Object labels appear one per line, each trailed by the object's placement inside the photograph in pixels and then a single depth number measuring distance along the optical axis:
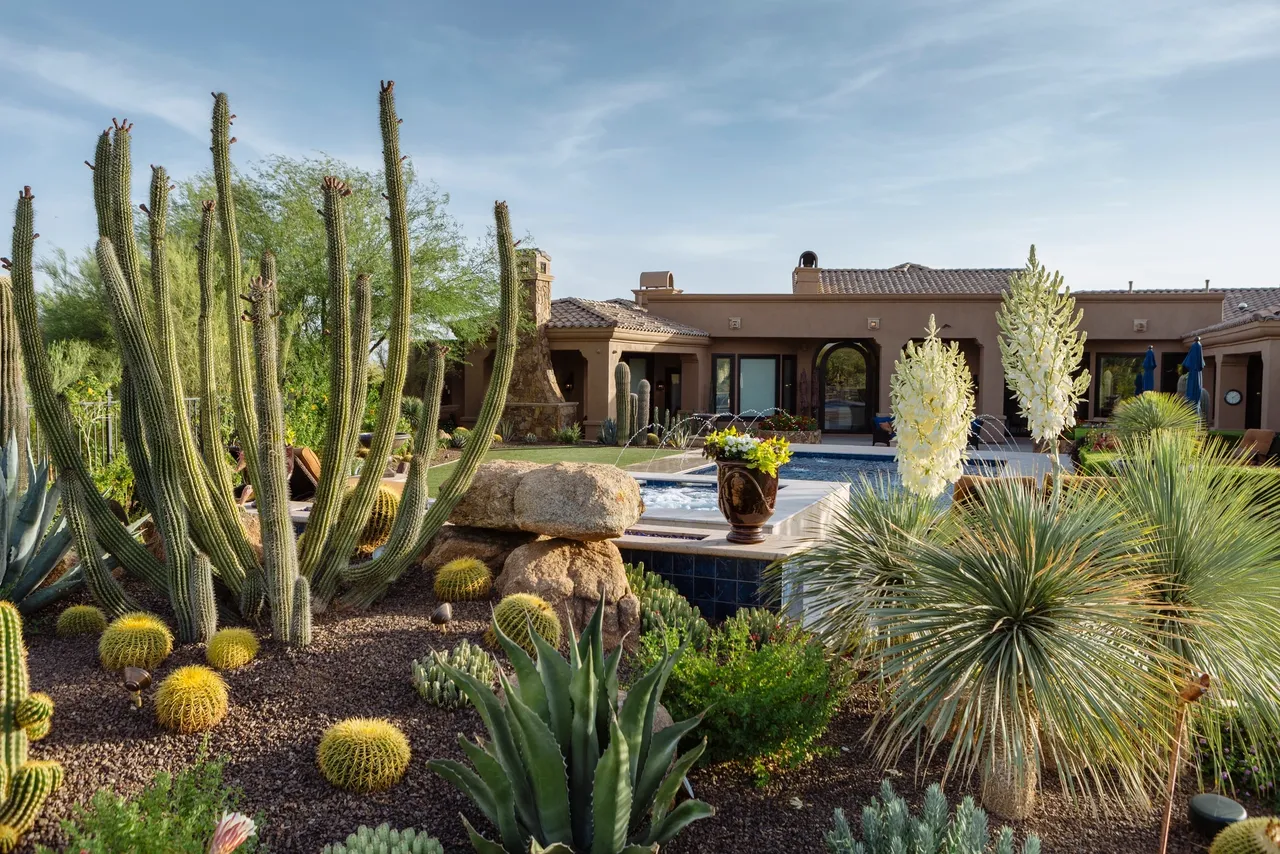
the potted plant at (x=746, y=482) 7.34
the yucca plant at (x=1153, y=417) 13.49
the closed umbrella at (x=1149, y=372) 17.44
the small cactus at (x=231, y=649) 4.77
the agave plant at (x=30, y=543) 5.65
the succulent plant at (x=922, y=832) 3.26
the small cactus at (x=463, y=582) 6.43
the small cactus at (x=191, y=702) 4.16
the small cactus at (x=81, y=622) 5.43
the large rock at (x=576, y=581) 6.36
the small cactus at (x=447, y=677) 4.63
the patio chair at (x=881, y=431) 20.54
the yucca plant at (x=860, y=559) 4.97
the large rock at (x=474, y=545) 7.24
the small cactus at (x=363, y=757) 3.86
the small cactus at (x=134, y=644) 4.69
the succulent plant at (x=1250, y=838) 3.38
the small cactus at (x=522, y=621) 5.43
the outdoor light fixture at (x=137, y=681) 4.22
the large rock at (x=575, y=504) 6.78
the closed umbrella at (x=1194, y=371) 15.94
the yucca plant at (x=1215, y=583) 4.00
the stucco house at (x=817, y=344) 21.89
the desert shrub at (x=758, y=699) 4.25
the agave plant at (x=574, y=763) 3.02
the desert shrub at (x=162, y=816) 3.05
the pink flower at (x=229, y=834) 2.54
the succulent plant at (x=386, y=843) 3.18
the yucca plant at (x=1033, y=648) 3.56
